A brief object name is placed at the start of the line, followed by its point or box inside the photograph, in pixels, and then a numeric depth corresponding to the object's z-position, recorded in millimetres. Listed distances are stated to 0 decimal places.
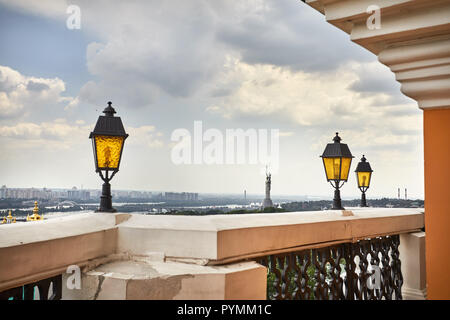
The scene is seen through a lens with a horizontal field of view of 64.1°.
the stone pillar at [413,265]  3193
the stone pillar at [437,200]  2627
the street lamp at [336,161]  6051
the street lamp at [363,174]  9344
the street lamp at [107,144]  2648
